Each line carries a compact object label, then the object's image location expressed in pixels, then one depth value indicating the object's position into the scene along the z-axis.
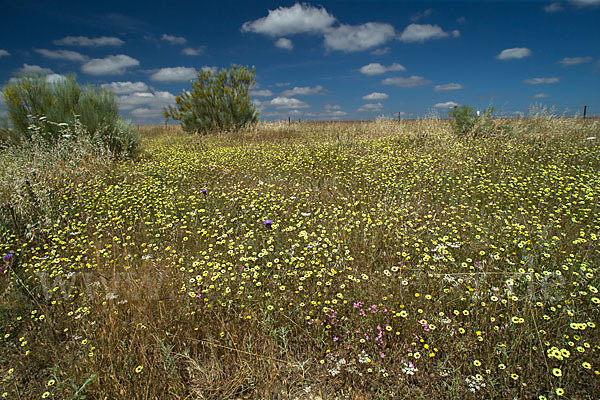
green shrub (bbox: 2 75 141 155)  8.01
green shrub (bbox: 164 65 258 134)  14.61
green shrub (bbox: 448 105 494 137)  9.23
